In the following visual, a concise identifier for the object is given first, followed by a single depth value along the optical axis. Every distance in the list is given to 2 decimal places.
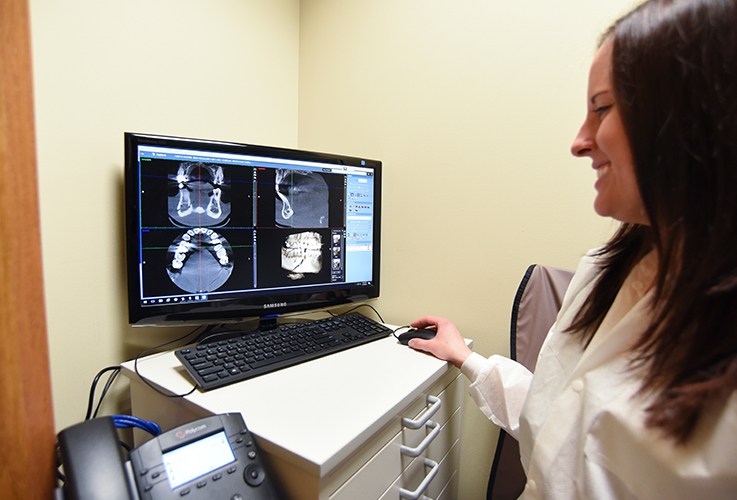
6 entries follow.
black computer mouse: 1.06
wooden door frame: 0.36
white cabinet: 0.58
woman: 0.43
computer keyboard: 0.77
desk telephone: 0.48
